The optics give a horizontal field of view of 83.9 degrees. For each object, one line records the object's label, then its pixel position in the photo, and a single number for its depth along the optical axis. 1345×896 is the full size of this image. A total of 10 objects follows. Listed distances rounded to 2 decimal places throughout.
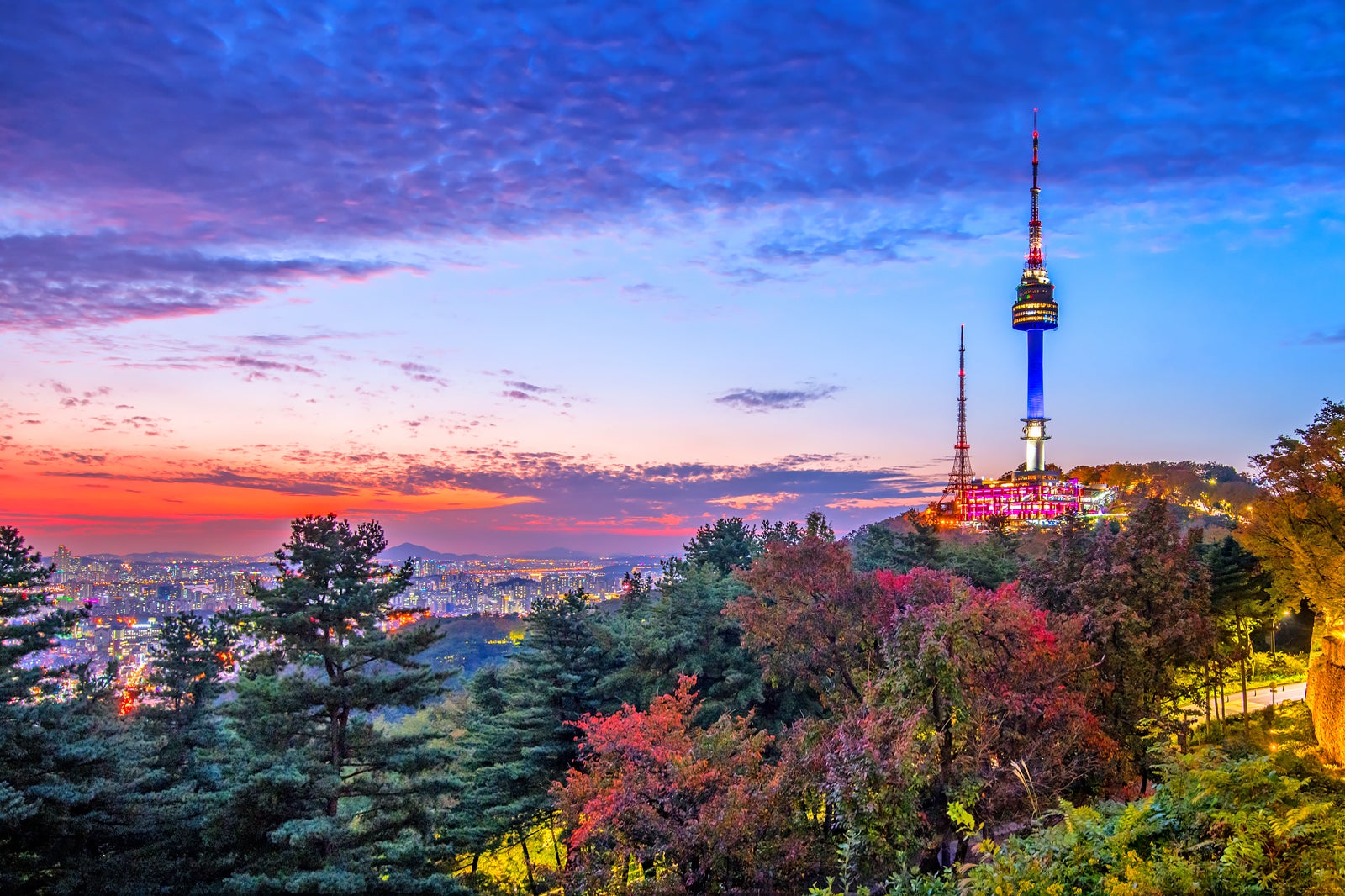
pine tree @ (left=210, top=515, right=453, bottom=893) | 14.92
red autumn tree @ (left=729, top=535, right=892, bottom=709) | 18.81
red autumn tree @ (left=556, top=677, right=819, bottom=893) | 11.23
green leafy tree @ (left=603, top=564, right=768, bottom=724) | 24.23
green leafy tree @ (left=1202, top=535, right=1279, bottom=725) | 27.33
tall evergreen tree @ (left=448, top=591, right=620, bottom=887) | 20.42
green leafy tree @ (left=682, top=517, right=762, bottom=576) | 42.03
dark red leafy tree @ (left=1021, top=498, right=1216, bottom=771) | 17.05
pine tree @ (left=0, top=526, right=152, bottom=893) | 13.55
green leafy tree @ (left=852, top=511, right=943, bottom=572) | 37.06
